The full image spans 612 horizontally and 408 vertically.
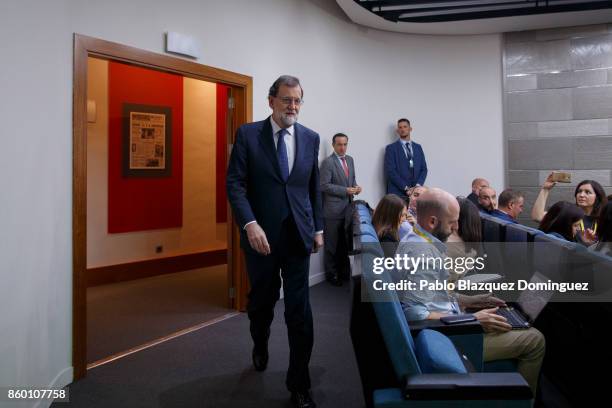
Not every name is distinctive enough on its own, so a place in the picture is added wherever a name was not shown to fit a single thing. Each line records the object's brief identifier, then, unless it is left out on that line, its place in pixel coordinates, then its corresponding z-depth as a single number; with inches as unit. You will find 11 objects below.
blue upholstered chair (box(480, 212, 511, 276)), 121.4
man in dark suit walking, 87.1
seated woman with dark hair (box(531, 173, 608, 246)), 136.2
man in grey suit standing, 192.9
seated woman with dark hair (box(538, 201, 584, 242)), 113.4
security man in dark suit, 220.4
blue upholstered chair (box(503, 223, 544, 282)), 104.2
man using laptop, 72.1
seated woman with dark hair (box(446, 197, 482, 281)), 124.7
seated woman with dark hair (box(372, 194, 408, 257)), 113.0
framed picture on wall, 204.7
